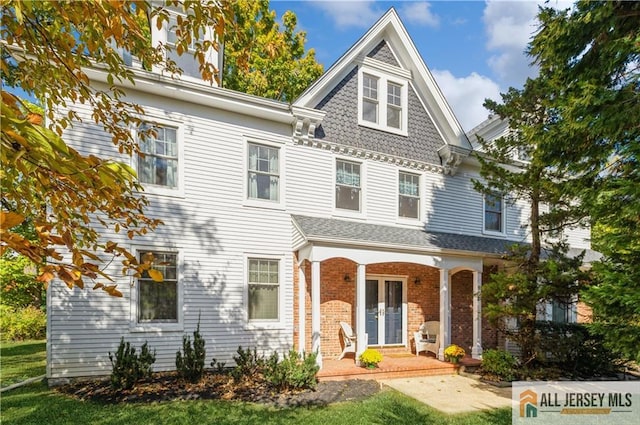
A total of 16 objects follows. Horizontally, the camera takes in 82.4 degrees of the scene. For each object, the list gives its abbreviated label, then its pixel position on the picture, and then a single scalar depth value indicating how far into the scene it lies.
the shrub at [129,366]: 7.27
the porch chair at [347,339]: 10.34
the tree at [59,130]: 1.56
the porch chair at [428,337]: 11.16
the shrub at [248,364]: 8.30
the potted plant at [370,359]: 9.20
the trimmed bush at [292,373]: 7.55
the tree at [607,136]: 5.50
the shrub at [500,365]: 9.24
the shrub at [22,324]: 15.83
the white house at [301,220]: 8.78
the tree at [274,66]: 19.28
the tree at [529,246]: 9.14
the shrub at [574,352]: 9.74
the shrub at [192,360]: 7.99
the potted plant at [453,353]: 10.22
